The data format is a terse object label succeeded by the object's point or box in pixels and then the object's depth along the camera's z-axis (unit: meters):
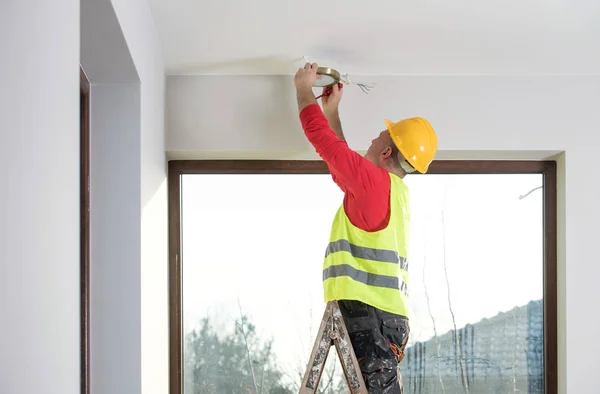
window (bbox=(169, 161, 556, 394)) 4.00
